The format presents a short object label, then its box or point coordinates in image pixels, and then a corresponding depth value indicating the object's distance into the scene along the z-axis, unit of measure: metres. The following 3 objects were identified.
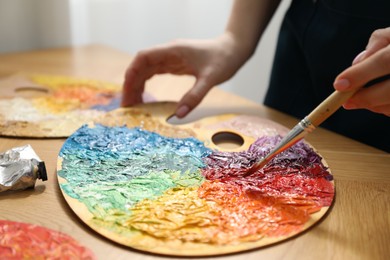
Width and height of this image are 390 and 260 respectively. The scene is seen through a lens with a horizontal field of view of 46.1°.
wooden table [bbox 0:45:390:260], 0.49
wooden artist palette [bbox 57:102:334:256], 0.50
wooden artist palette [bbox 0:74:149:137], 0.75
